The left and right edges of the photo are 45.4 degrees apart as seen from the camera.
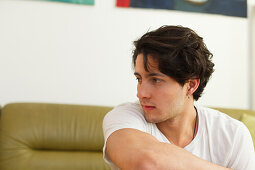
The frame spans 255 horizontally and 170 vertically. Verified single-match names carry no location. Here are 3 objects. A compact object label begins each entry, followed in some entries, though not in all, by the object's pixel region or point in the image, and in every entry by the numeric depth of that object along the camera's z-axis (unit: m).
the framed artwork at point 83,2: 2.21
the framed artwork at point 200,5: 2.33
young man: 1.19
